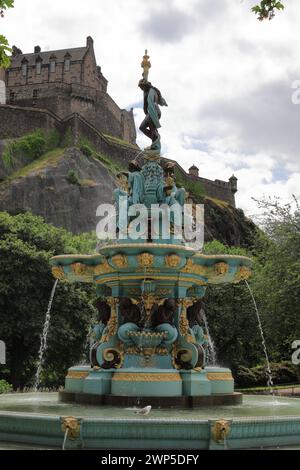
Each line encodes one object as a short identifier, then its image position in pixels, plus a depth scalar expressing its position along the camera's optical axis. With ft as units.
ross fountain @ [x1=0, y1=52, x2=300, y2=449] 36.24
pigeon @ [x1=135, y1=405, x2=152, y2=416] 31.32
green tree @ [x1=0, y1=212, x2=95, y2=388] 106.52
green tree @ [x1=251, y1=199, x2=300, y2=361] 100.83
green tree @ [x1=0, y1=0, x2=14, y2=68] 26.13
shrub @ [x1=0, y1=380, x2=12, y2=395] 75.68
